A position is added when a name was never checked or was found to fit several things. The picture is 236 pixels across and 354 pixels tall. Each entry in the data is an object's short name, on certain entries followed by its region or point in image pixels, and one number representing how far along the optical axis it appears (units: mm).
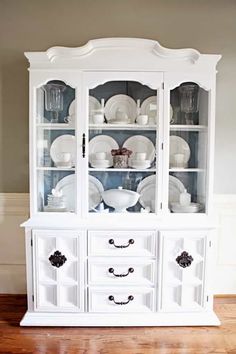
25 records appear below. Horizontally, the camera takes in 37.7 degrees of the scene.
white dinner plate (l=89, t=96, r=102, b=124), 2596
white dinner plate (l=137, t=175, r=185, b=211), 2646
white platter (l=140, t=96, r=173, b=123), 2586
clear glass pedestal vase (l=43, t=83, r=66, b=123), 2592
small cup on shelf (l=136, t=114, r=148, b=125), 2633
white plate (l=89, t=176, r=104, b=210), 2658
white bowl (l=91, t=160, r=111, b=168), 2641
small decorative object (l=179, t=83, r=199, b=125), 2602
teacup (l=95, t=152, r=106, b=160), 2654
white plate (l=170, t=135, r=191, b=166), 2650
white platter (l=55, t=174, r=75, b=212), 2637
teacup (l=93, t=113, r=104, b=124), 2621
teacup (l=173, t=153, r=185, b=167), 2662
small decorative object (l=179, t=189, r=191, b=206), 2682
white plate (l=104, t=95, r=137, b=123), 2664
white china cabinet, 2498
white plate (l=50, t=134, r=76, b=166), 2611
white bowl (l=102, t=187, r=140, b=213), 2668
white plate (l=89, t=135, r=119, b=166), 2646
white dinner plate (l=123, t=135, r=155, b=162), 2650
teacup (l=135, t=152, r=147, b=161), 2664
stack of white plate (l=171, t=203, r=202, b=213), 2658
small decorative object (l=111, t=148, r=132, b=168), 2670
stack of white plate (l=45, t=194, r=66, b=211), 2650
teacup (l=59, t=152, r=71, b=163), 2631
